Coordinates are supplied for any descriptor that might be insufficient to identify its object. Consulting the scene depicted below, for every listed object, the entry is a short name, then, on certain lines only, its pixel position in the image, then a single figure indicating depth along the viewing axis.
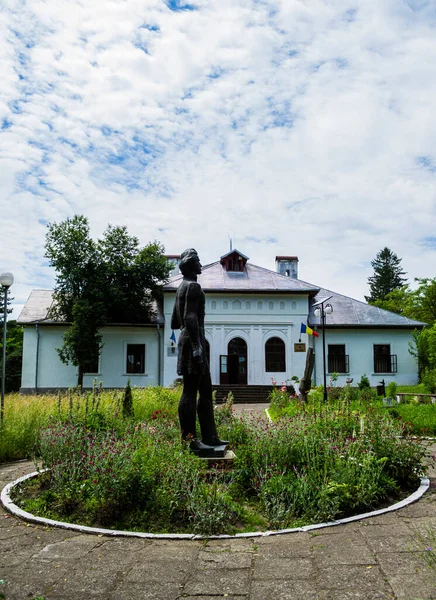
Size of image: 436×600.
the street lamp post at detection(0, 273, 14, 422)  12.88
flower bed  5.22
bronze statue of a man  7.20
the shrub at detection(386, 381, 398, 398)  19.05
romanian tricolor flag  23.23
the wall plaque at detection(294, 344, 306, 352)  28.73
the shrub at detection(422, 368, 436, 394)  20.72
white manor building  28.31
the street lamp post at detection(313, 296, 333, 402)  18.45
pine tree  60.56
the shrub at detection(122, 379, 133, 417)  11.20
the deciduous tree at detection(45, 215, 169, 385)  26.64
